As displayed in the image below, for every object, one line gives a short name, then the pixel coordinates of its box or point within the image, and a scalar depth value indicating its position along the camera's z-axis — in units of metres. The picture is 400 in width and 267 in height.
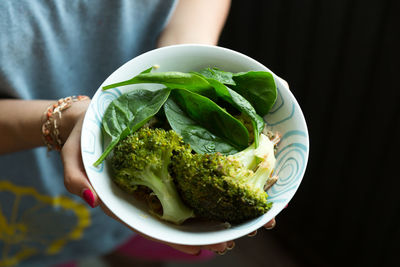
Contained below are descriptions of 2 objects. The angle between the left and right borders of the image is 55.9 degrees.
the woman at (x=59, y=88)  0.93
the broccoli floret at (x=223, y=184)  0.69
